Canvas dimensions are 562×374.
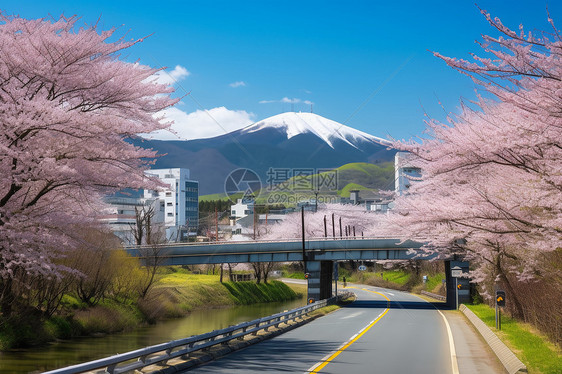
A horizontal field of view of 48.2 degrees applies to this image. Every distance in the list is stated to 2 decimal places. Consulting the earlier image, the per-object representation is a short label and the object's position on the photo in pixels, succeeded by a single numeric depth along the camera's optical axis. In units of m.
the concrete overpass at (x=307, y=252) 62.75
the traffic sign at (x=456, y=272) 43.06
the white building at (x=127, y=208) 143.25
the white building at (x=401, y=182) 152.10
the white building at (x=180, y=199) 178.88
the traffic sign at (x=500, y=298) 26.33
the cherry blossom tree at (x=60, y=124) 19.95
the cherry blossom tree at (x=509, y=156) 11.71
